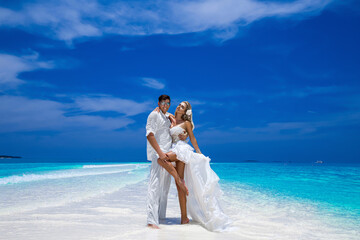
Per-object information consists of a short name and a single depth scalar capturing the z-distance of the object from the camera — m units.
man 4.73
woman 4.63
